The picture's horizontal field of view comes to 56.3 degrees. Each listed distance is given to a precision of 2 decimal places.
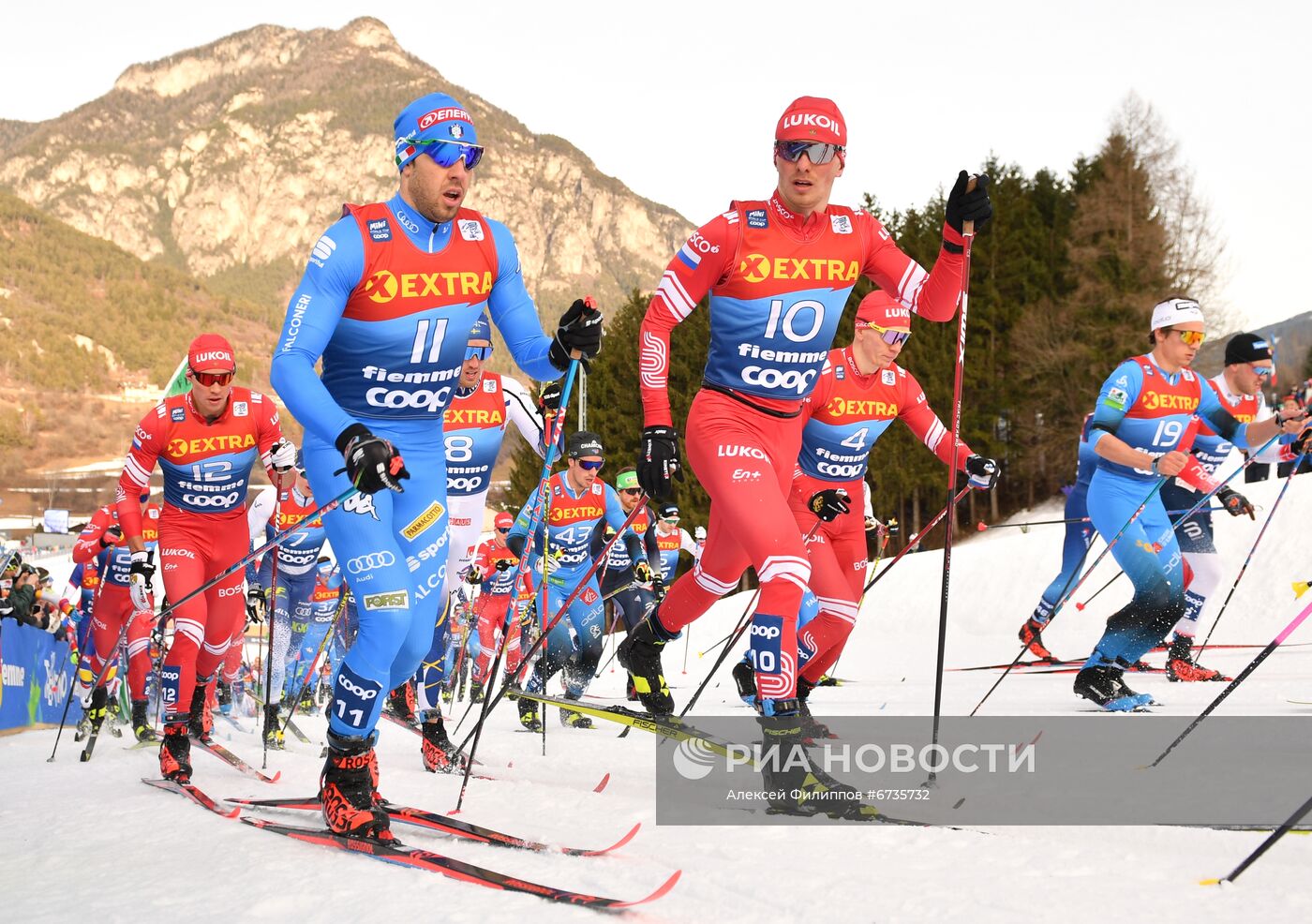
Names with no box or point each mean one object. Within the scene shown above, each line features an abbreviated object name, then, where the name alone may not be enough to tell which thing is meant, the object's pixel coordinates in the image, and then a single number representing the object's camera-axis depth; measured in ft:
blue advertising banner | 39.45
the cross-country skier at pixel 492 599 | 45.98
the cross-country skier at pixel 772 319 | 18.21
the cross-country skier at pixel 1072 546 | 36.32
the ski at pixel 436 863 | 11.66
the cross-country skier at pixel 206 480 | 26.09
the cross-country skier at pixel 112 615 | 30.12
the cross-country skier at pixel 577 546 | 37.06
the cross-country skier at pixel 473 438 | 29.86
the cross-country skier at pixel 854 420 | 26.73
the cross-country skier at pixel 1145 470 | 26.78
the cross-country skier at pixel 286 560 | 37.88
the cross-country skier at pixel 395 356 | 15.55
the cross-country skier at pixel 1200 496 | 33.40
